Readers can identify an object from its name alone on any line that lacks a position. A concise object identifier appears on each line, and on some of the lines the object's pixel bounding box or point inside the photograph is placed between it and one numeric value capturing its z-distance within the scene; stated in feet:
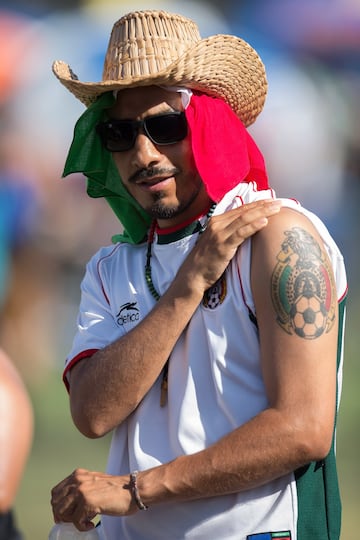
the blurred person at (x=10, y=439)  28.07
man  25.94
